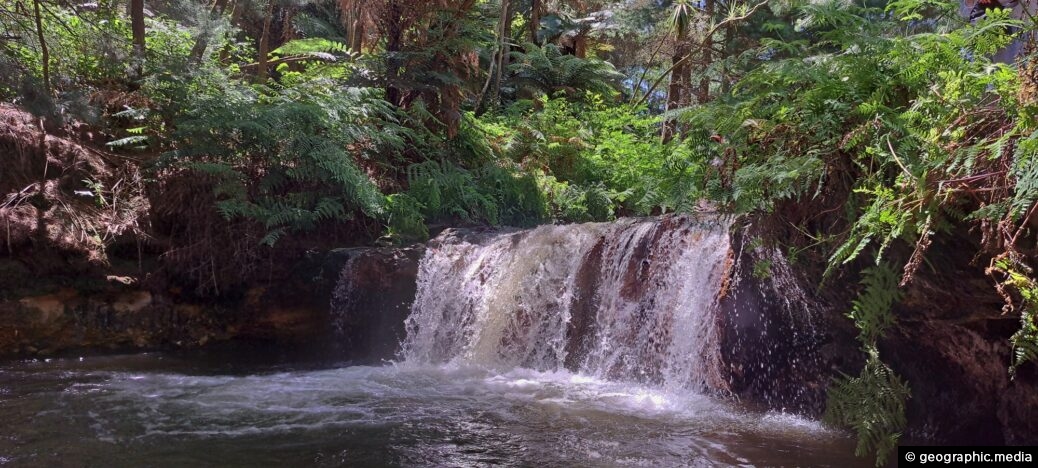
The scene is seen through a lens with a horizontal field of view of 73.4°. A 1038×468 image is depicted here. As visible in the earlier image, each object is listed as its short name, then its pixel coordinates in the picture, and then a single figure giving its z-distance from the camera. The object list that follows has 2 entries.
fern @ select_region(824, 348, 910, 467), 4.08
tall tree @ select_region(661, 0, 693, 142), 14.52
